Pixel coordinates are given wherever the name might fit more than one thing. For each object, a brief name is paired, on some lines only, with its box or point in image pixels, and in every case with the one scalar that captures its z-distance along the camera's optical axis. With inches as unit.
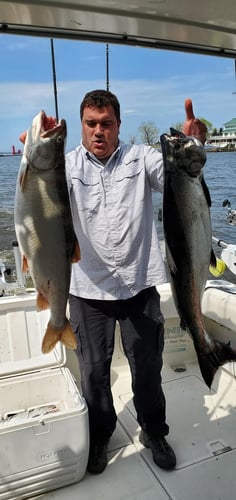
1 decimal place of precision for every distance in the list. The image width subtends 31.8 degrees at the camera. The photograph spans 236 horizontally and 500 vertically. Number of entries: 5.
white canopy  69.4
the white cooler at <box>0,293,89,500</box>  98.6
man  101.2
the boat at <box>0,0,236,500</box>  75.5
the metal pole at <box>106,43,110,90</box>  112.0
